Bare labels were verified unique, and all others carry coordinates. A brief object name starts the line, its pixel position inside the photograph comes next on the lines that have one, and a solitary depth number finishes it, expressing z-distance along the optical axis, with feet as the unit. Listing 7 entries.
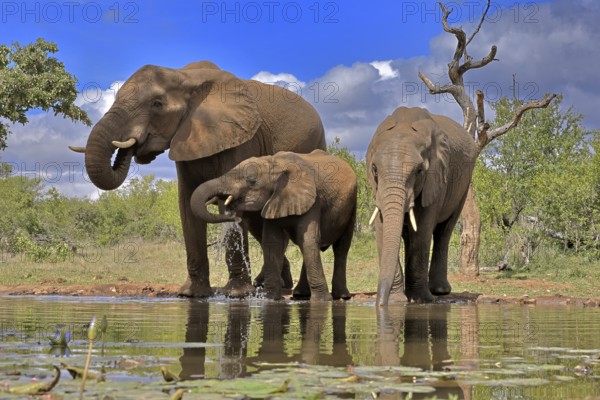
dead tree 67.00
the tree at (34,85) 73.72
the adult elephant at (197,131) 38.88
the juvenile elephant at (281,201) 40.42
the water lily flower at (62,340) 16.90
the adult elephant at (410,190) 37.09
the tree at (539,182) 88.23
